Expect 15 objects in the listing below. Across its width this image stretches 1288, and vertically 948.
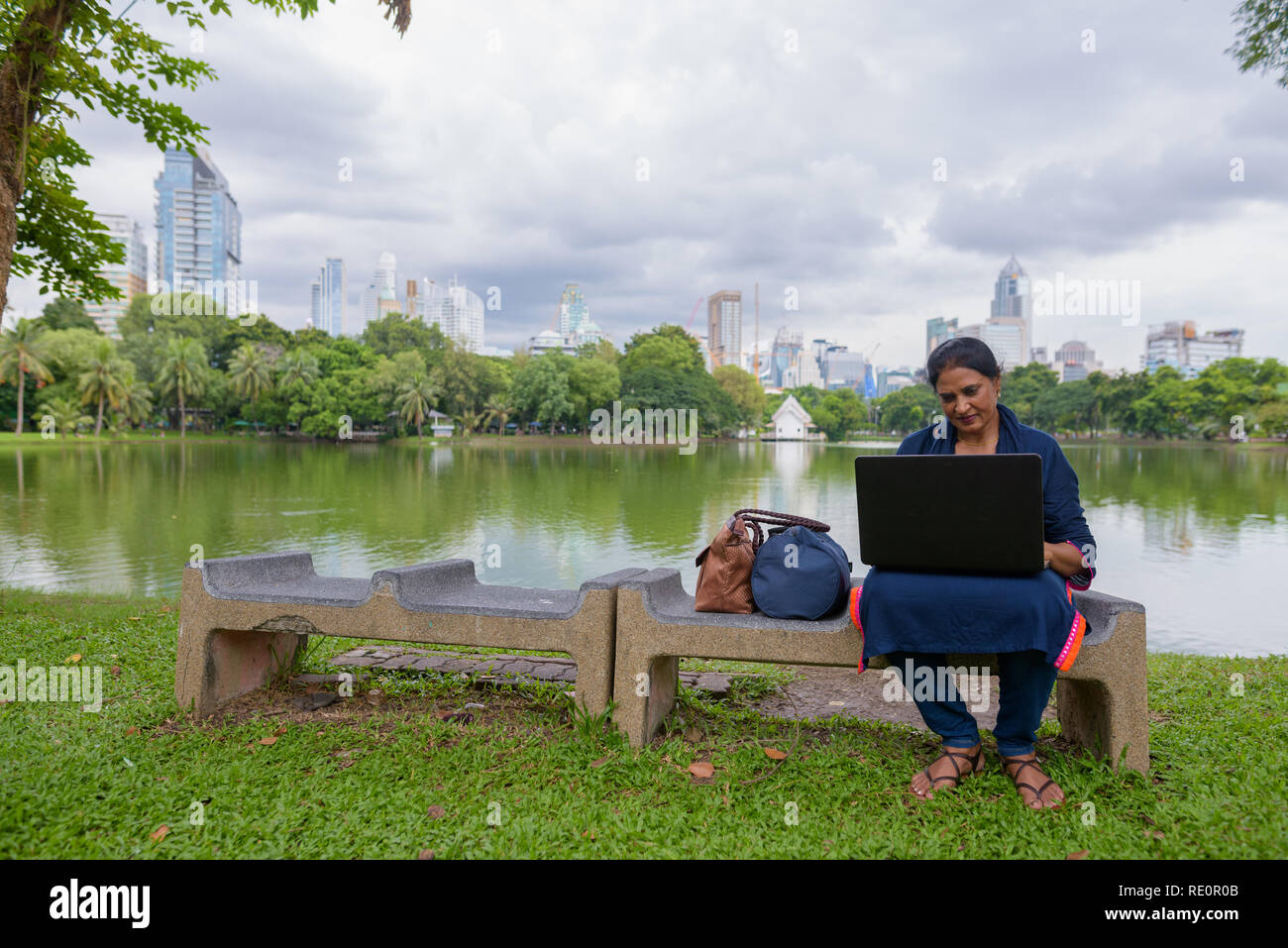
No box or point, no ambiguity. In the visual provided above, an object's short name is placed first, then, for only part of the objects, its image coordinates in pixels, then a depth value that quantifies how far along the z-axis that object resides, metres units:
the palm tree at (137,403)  52.63
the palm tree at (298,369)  58.03
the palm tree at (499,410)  60.72
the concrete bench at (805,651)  2.96
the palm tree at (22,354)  44.00
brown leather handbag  3.33
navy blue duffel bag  3.22
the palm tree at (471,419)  62.44
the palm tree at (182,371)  54.56
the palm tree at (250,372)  57.03
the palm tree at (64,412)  48.22
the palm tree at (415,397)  57.16
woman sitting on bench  2.80
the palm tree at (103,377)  47.56
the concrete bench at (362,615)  3.43
